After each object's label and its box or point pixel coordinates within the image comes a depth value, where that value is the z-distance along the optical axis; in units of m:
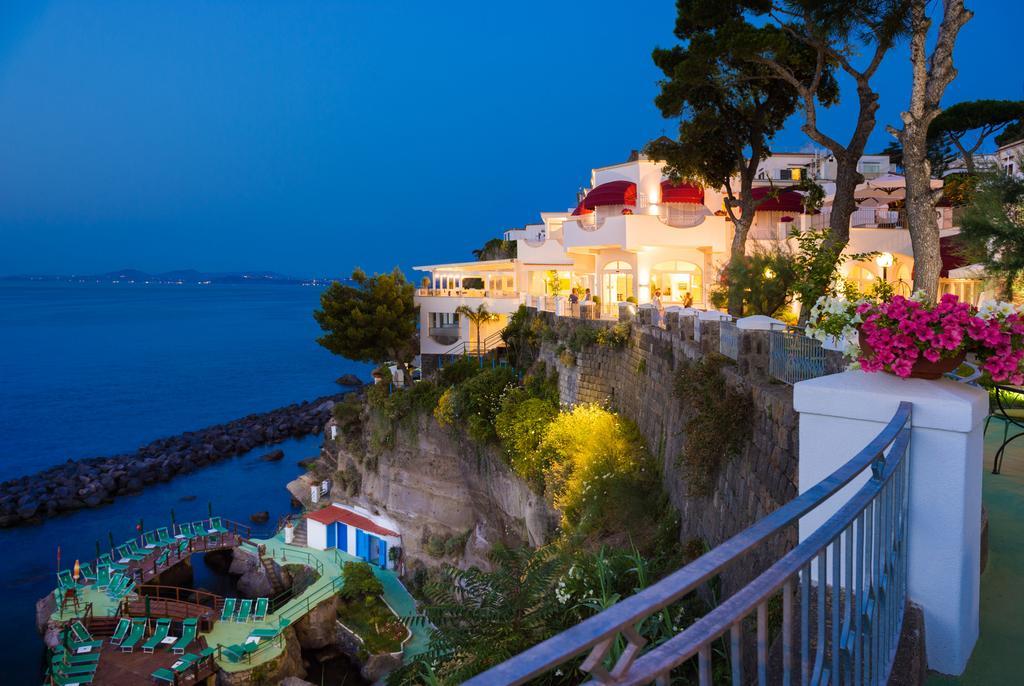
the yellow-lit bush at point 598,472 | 12.86
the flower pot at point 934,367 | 3.55
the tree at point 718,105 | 18.89
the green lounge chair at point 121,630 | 20.16
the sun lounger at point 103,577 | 24.03
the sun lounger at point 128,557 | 26.38
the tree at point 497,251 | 47.81
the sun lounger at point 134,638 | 19.84
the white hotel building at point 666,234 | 25.45
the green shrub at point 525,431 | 17.77
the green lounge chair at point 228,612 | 22.00
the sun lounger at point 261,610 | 21.89
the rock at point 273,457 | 41.47
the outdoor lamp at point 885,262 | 24.56
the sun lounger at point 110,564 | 25.47
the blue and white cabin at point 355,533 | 25.80
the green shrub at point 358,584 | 22.83
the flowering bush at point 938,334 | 3.49
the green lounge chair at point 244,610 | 21.89
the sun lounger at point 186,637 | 19.59
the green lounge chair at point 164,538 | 28.08
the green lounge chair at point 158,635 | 19.73
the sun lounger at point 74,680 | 17.62
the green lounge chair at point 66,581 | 23.60
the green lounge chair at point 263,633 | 20.42
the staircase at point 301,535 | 27.75
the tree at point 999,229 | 12.43
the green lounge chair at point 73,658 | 18.47
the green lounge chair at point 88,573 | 24.53
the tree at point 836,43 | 14.80
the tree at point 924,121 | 13.20
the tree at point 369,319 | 33.94
